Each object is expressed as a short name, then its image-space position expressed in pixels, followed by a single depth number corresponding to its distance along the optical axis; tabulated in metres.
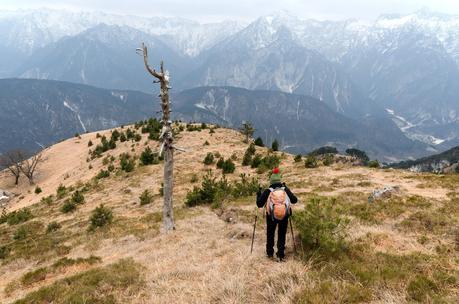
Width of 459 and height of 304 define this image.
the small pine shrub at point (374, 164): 34.94
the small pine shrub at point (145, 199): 27.38
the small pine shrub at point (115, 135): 62.88
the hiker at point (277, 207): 10.47
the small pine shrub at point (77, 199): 31.28
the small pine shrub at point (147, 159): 43.19
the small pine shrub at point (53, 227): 24.38
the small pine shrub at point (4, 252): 19.06
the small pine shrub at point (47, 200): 35.67
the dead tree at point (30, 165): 59.96
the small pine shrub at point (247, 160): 38.72
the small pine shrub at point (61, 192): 37.28
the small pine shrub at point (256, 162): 37.25
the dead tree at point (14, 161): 63.09
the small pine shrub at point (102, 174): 41.31
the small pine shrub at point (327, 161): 36.71
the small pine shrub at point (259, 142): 53.06
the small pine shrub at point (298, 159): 40.01
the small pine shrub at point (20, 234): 24.00
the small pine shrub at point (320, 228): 10.50
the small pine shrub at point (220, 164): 37.62
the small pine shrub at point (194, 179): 33.30
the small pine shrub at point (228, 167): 35.65
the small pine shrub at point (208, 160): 39.88
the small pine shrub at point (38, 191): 47.44
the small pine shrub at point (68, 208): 29.88
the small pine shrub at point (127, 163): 40.96
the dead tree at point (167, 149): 17.69
